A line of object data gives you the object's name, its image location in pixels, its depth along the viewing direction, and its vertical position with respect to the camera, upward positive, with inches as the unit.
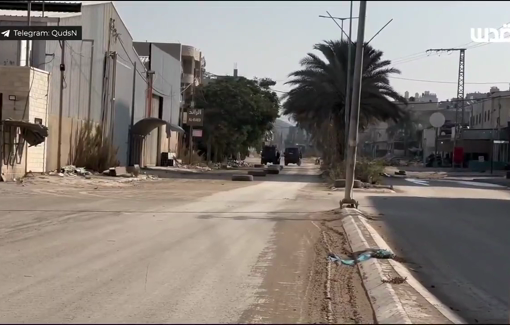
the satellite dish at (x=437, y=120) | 3289.9 +184.8
